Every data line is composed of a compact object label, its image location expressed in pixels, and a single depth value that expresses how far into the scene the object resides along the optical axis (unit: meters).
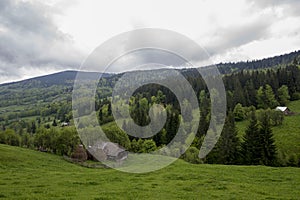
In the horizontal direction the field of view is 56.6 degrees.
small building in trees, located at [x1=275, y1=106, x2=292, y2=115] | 81.56
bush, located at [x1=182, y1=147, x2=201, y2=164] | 47.48
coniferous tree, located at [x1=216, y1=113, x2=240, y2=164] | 50.75
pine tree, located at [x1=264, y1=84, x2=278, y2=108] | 90.89
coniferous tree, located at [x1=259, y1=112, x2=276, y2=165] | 47.19
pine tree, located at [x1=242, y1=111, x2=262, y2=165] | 47.88
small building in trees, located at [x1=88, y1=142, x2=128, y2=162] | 52.18
